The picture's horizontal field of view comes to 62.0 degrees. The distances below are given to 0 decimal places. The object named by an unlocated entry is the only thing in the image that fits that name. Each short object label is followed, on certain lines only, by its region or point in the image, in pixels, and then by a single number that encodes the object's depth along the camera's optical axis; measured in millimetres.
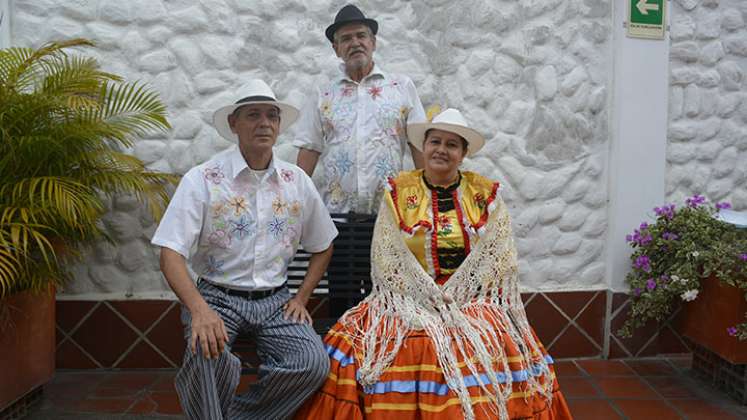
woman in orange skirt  2402
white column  3799
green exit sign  3766
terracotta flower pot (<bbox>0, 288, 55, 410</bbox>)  2867
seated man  2373
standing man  3055
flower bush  3250
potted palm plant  2795
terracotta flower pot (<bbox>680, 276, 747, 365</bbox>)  3217
